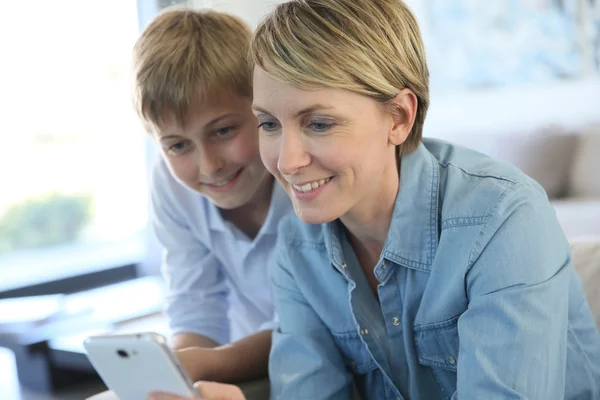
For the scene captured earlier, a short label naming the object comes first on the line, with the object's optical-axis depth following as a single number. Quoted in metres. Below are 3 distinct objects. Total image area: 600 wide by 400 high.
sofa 3.51
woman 1.14
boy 1.49
